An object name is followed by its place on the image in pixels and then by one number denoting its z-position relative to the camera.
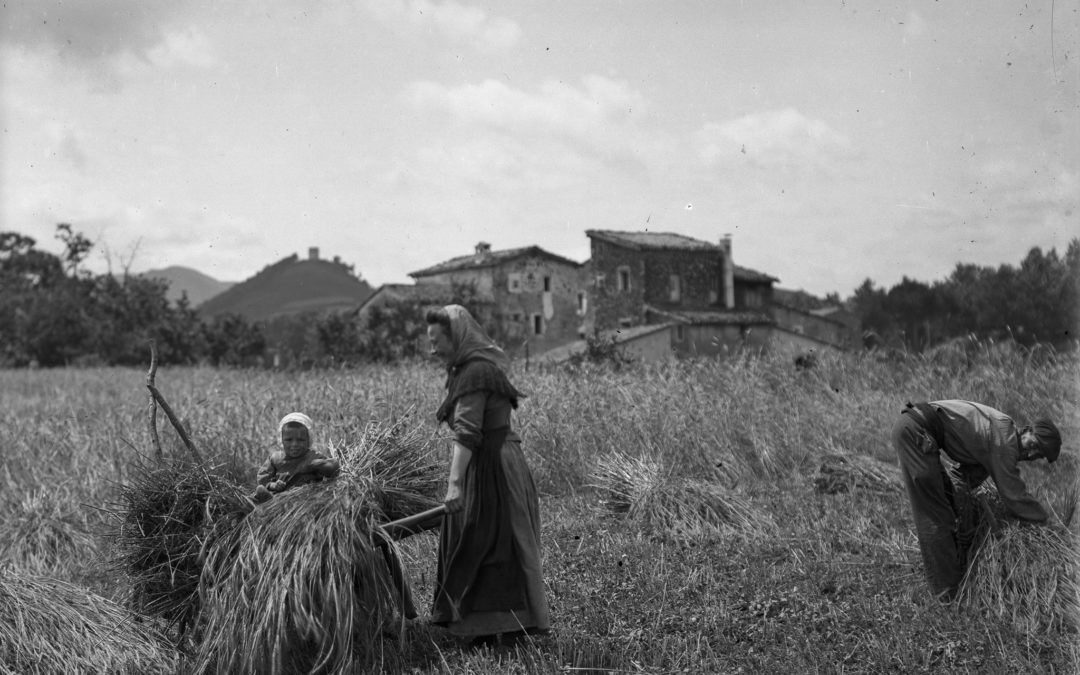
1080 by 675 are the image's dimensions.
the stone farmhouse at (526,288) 42.62
